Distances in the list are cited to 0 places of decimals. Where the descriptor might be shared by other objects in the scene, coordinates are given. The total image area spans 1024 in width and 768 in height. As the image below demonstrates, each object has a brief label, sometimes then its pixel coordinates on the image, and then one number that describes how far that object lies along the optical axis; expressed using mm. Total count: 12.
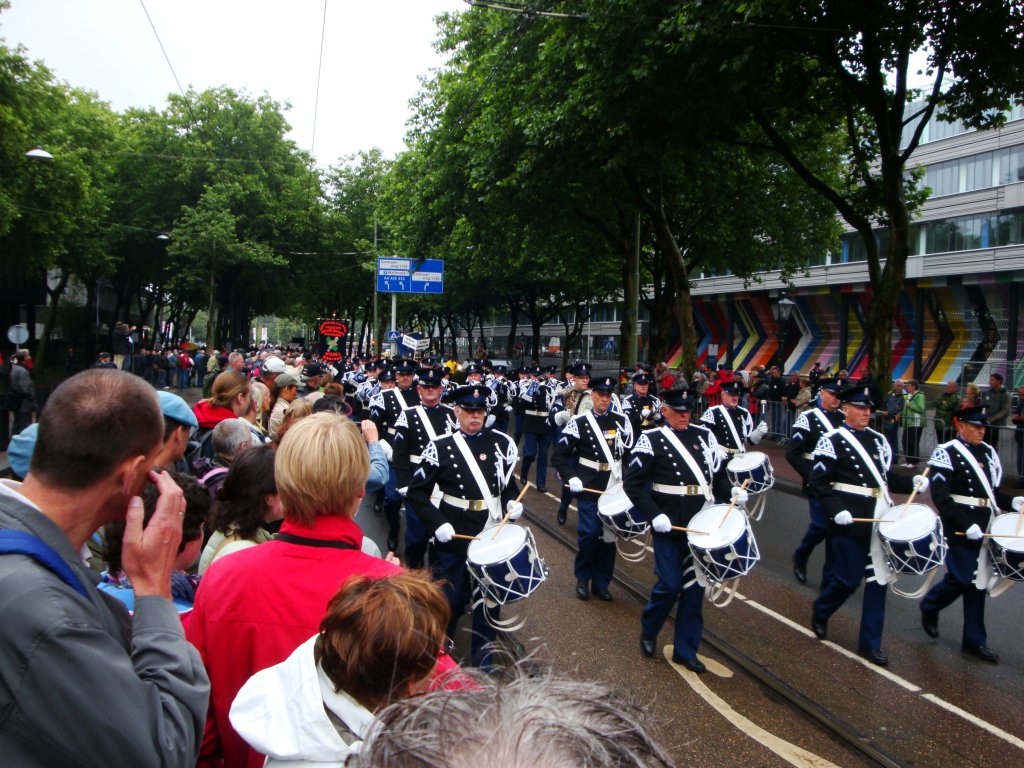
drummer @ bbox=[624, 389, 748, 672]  6008
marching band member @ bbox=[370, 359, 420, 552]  10828
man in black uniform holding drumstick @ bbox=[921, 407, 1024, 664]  6418
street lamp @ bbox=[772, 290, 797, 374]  23312
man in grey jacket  1412
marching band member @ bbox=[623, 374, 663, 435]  12266
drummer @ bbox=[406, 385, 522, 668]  5855
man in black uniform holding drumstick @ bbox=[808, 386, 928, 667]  6191
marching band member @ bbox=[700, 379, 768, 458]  10664
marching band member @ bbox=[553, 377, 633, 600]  7750
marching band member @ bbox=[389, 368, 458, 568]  8305
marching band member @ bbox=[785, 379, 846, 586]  8234
